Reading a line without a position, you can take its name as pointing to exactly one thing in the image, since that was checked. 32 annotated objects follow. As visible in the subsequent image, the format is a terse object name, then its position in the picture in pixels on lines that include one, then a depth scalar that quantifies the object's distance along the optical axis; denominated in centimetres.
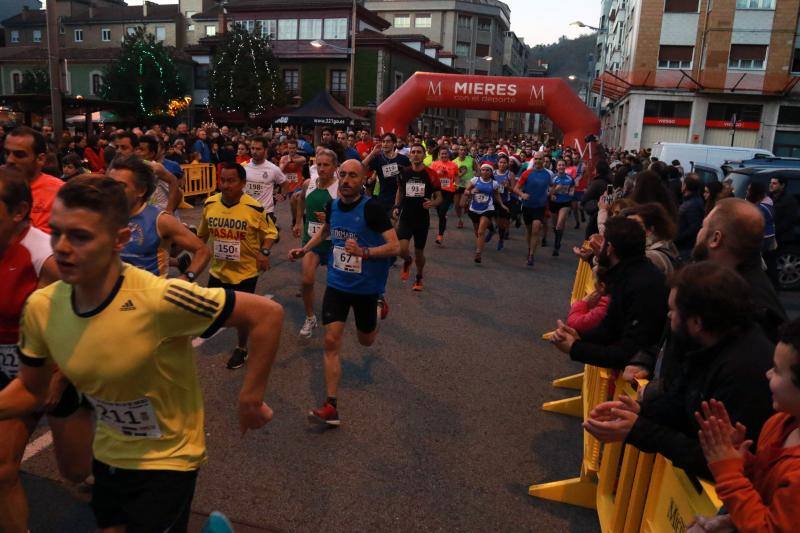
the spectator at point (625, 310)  347
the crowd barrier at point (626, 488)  237
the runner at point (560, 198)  1230
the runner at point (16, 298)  270
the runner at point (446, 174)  1401
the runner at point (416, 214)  922
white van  1722
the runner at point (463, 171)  1541
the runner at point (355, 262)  487
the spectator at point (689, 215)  800
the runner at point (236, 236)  567
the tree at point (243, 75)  4212
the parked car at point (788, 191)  1012
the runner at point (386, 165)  1016
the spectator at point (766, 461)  177
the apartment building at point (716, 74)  3706
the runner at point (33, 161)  420
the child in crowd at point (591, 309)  391
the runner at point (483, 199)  1128
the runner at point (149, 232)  439
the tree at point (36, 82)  4688
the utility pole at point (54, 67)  1293
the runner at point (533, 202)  1139
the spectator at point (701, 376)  223
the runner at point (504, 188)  1267
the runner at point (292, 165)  1026
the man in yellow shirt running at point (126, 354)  207
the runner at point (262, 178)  871
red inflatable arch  1880
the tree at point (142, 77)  4372
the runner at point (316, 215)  671
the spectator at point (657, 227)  451
